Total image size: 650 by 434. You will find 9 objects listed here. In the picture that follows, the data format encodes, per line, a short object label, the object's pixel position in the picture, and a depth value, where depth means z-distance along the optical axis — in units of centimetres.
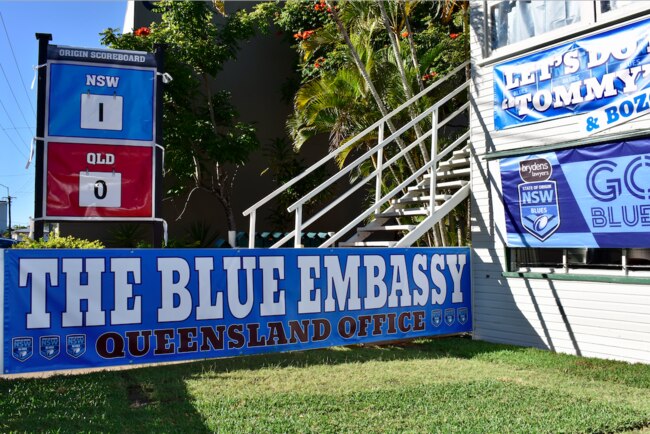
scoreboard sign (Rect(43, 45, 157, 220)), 771
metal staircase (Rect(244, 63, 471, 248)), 927
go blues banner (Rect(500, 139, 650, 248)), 746
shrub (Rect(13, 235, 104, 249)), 803
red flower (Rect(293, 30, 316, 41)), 1336
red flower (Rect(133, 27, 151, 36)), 1427
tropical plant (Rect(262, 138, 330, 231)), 1659
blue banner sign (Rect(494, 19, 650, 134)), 756
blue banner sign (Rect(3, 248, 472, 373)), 684
